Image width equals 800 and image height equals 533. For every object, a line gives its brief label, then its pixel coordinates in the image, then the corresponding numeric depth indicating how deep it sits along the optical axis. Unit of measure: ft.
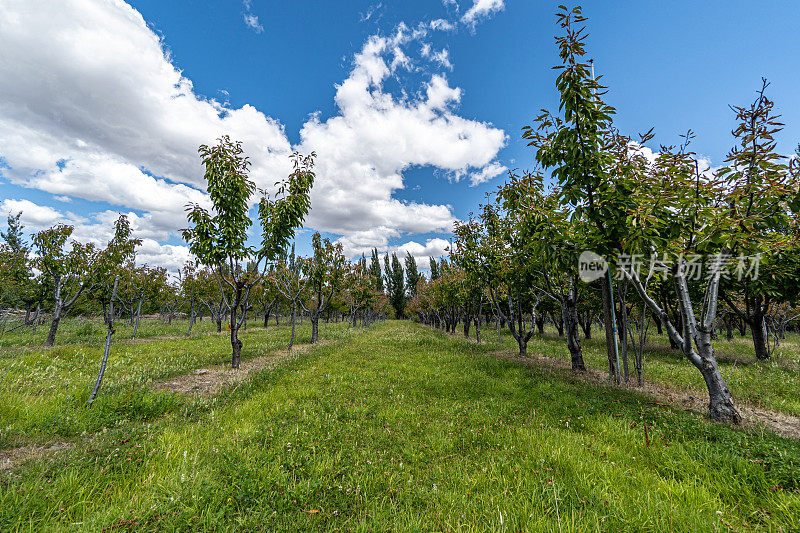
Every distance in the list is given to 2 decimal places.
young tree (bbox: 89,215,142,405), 52.90
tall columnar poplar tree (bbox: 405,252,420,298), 237.12
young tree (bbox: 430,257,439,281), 239.30
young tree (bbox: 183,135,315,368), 39.68
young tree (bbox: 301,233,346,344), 68.44
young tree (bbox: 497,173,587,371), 24.59
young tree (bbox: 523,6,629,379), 21.16
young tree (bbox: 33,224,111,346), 50.70
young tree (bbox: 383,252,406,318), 245.65
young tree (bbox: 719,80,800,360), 17.83
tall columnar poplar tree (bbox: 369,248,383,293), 268.41
